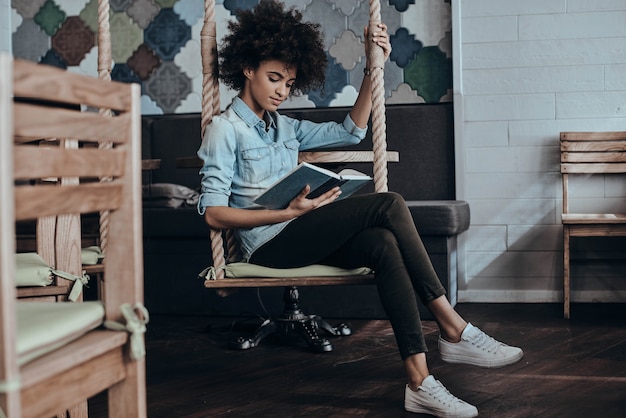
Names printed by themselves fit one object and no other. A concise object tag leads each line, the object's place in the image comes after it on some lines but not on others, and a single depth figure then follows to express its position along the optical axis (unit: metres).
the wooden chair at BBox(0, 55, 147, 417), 0.92
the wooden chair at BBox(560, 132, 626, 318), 3.55
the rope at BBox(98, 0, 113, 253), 2.25
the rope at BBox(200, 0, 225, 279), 2.21
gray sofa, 3.28
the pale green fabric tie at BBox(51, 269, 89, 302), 1.74
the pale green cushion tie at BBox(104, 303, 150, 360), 1.22
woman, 1.96
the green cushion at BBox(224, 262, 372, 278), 2.09
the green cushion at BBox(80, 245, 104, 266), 2.26
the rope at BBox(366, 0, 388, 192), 2.16
